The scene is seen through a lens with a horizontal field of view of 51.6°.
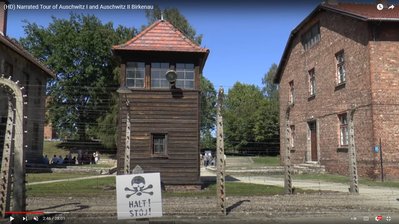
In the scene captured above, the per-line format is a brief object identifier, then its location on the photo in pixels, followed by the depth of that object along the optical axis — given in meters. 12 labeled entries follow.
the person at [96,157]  33.02
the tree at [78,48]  49.25
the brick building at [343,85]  19.78
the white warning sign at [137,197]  7.16
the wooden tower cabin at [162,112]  16.56
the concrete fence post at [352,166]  13.44
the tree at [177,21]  39.58
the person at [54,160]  33.58
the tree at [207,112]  43.28
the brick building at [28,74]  26.84
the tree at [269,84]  74.90
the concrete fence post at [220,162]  9.62
